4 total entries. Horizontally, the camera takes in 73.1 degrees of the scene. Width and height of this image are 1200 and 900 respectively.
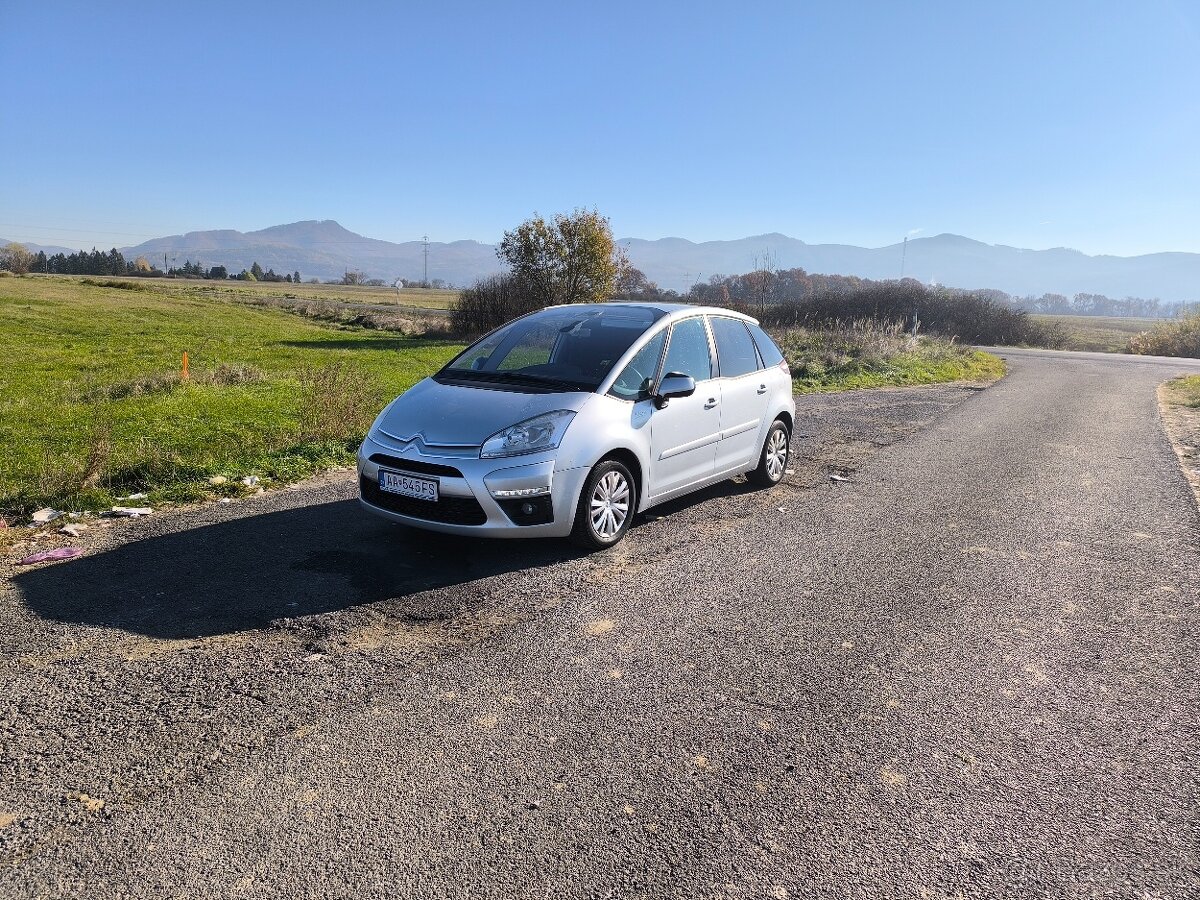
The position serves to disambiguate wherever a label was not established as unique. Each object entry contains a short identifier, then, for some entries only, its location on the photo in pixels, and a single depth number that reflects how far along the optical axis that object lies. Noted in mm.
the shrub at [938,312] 50156
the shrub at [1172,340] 41681
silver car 5277
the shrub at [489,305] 34000
